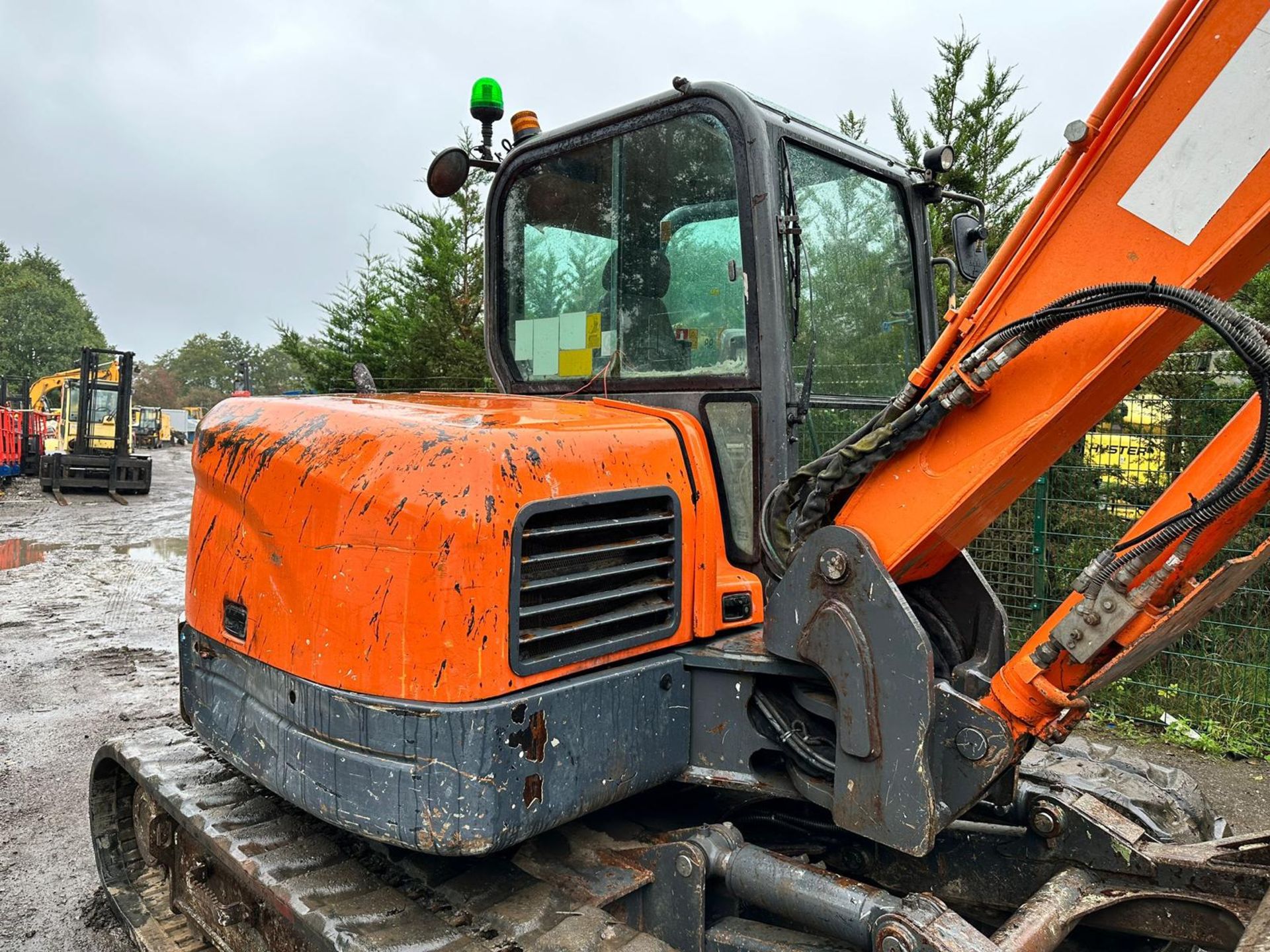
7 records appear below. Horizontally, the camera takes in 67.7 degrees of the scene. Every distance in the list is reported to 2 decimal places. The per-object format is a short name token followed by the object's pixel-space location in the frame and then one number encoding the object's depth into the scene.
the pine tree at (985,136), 8.34
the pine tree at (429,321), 10.11
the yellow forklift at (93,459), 19.88
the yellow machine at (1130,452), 5.55
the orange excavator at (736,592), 1.99
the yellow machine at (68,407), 23.31
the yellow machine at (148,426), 41.40
